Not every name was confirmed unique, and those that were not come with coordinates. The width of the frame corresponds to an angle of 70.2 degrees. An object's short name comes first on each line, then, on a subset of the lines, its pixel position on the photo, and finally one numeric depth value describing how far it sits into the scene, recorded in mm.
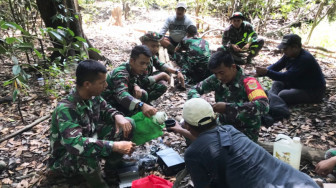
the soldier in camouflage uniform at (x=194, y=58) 5941
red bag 2547
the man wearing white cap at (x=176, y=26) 7623
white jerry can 3008
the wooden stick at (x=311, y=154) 3247
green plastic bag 3240
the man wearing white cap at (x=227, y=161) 1894
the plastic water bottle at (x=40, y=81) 5341
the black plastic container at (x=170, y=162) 3135
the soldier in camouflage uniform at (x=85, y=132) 2471
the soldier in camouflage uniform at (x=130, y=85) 3500
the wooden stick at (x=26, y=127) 3597
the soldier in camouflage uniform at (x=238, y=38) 6793
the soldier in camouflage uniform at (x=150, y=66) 4528
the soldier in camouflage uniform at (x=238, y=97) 3056
